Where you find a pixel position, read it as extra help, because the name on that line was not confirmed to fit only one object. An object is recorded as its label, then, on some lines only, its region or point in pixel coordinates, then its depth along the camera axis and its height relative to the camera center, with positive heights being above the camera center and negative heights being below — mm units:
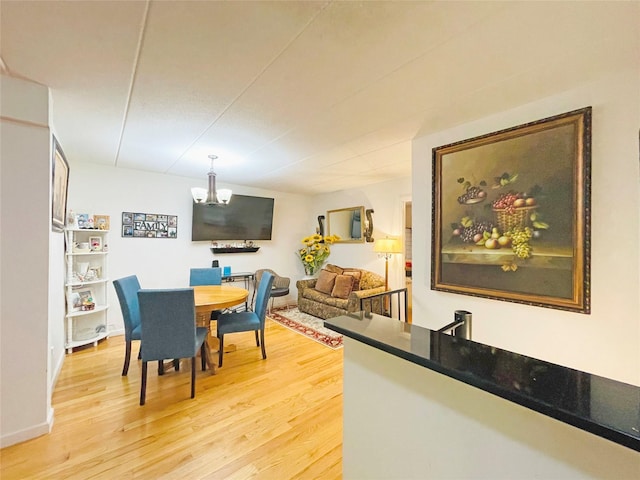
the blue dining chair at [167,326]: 2145 -721
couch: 4082 -830
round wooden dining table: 2562 -617
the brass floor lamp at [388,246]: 3990 -83
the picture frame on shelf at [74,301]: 3133 -768
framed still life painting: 1745 +207
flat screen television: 4441 +332
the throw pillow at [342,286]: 4328 -763
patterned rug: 3531 -1327
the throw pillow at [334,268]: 4883 -537
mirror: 4884 +310
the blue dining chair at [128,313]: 2495 -737
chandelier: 3131 +517
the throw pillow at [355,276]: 4414 -601
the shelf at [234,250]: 4697 -202
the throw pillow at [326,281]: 4656 -736
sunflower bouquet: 5383 -270
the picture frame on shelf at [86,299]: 3270 -767
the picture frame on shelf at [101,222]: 3525 +204
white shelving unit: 3156 -625
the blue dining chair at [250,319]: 2842 -907
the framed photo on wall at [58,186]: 2062 +443
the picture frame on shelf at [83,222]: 3289 +186
